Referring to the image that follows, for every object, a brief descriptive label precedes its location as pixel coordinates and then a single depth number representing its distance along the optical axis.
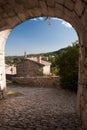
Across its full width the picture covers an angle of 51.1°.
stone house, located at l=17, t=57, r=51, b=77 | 14.75
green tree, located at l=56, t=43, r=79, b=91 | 4.85
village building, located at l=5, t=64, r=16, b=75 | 18.49
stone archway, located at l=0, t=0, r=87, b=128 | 1.69
